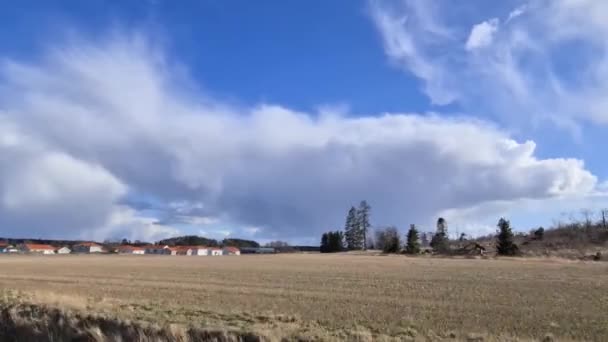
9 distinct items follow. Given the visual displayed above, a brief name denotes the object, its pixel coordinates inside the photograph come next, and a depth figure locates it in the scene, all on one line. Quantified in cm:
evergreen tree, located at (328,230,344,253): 17325
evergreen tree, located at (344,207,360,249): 18500
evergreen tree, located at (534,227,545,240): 14682
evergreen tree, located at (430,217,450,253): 13125
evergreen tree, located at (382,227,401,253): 12815
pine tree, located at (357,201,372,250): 18500
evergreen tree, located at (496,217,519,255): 11131
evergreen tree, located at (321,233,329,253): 17674
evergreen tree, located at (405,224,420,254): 12532
